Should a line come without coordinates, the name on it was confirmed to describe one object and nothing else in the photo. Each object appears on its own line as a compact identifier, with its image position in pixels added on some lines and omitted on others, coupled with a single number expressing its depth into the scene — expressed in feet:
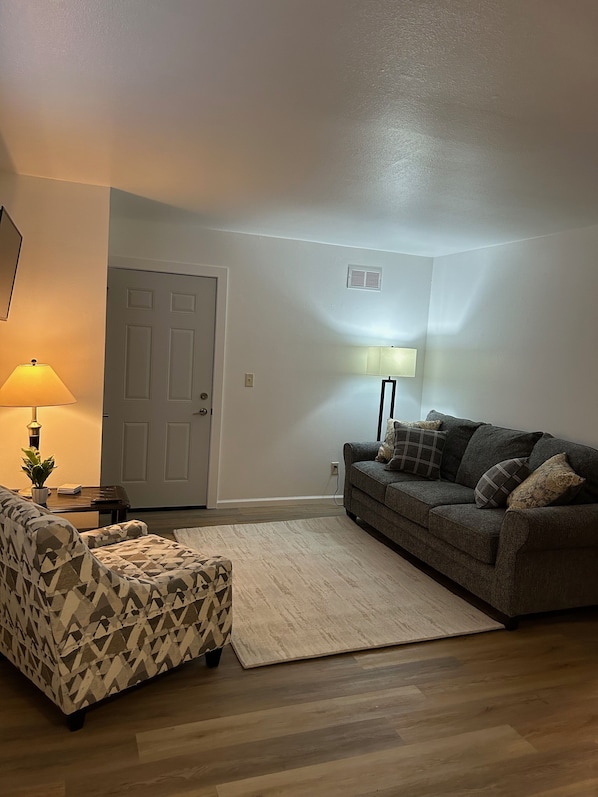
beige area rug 10.06
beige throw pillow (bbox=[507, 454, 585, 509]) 11.06
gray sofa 10.62
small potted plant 10.96
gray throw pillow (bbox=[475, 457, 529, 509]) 12.41
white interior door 16.11
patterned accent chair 7.00
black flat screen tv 9.35
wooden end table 11.08
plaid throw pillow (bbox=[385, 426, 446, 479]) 15.25
